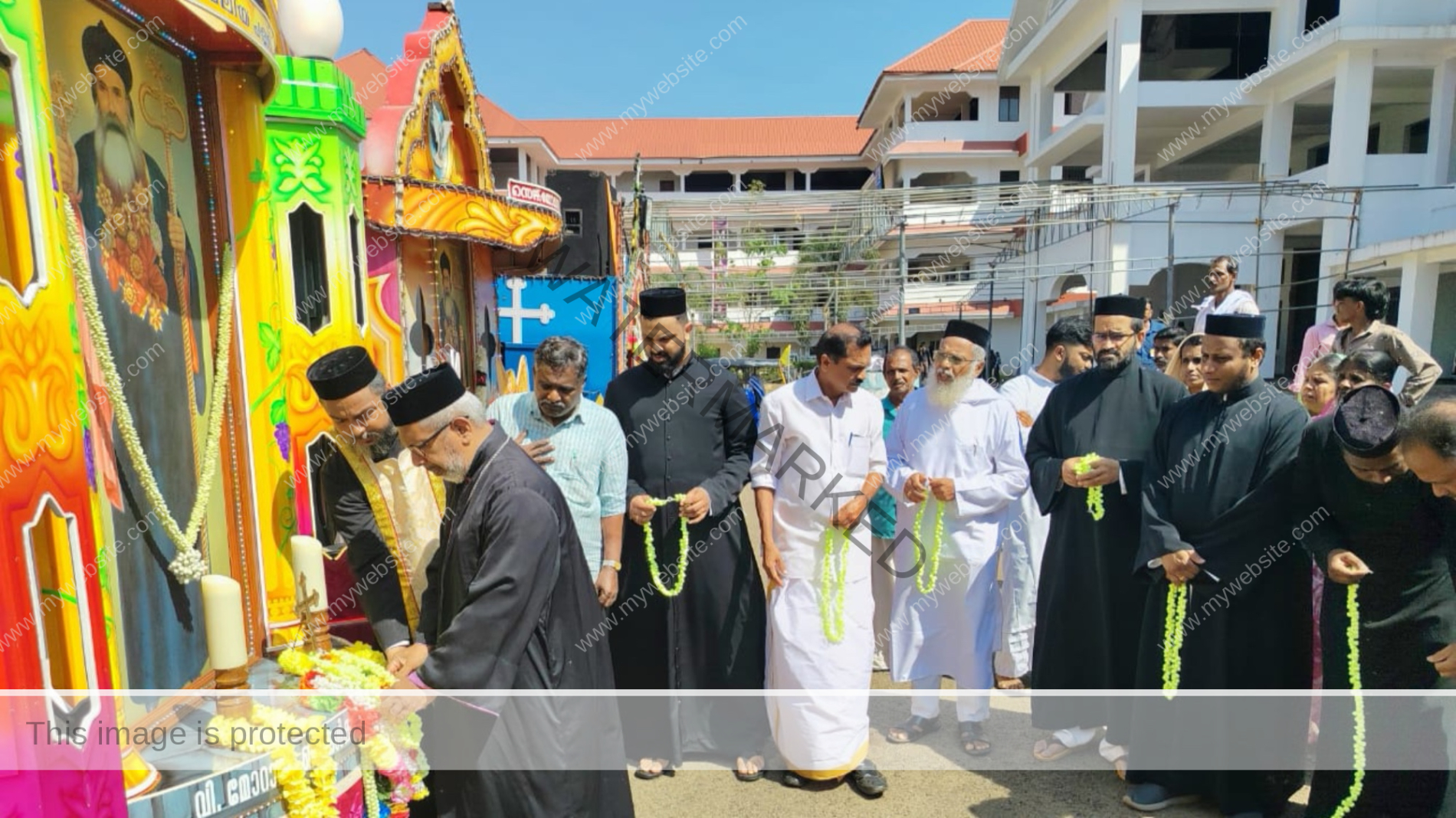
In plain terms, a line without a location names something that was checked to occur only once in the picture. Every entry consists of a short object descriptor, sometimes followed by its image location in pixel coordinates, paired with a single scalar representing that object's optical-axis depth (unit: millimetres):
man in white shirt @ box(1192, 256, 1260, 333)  6722
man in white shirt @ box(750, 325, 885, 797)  3461
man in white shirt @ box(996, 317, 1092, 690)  4551
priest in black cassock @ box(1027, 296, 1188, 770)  3658
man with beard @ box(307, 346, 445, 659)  2781
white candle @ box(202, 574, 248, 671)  2176
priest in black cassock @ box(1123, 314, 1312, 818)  3068
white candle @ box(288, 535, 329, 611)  2623
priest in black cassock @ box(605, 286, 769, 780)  3670
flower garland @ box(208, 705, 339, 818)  2199
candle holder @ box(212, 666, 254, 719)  2285
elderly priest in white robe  3949
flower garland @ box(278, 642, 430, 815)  2270
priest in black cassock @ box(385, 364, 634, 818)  2119
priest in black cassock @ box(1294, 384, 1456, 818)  2564
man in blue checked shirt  3256
